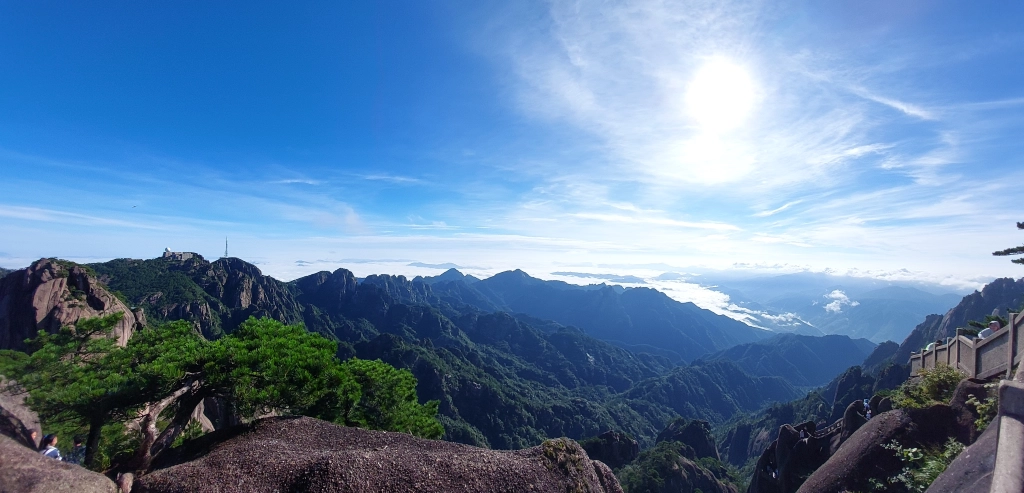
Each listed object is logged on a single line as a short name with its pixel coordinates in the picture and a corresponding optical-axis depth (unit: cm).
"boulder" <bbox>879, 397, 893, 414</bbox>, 2485
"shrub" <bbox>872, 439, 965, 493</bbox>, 1110
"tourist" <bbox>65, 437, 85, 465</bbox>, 1403
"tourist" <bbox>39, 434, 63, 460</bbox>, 1093
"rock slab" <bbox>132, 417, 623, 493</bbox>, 1000
